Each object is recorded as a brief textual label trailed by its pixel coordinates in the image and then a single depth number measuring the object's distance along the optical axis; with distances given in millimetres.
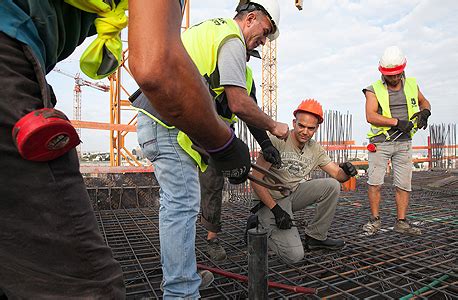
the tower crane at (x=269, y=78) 38497
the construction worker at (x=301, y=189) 2871
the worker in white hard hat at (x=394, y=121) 3602
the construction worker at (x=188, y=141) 1635
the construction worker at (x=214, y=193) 2764
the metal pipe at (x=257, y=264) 1492
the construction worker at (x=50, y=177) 712
